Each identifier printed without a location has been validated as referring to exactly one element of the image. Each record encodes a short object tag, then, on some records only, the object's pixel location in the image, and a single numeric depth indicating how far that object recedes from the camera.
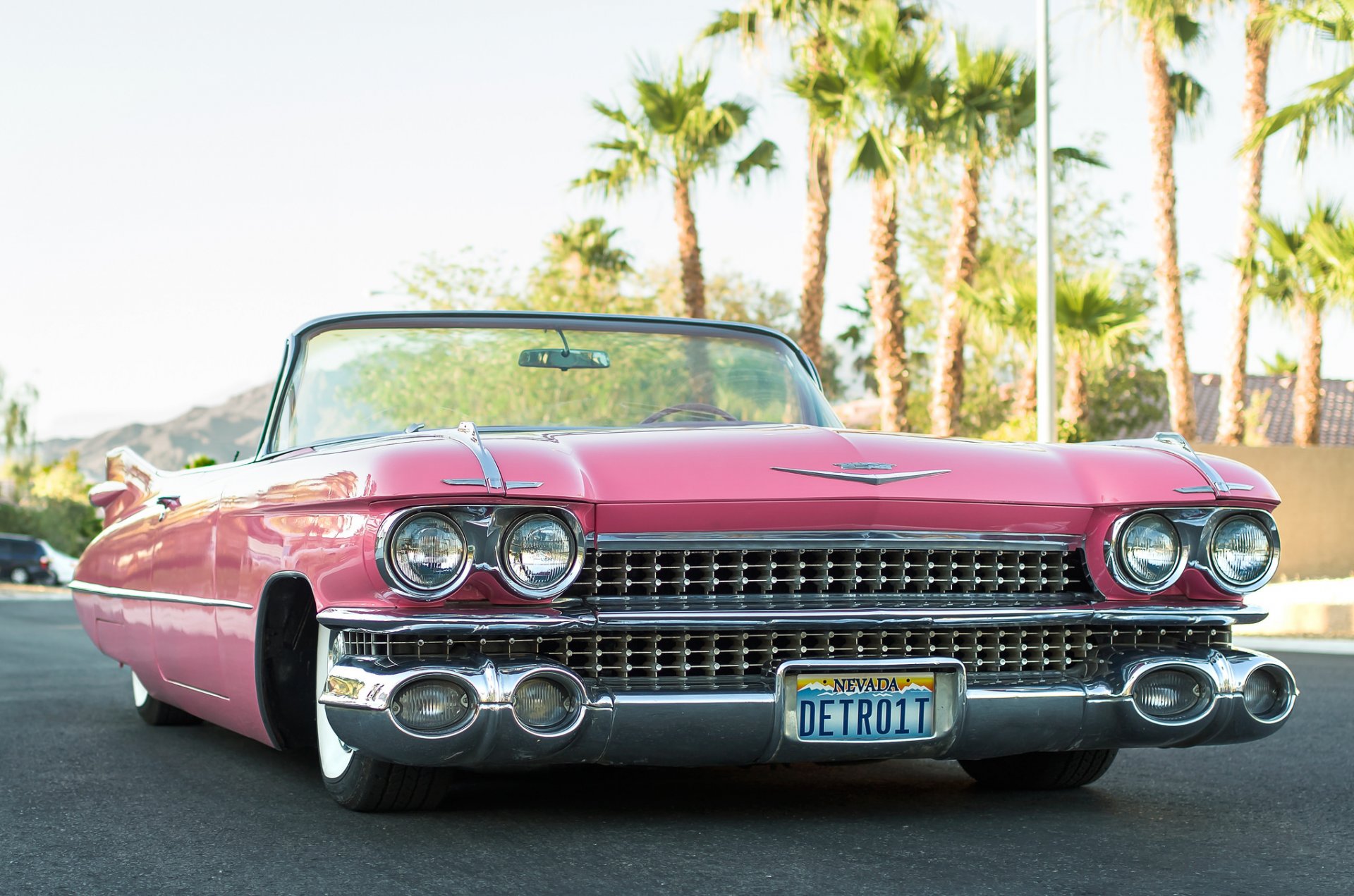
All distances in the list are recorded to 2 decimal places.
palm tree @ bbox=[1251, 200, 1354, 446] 22.55
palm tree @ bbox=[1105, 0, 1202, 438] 22.97
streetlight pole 15.16
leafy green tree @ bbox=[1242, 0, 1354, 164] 18.89
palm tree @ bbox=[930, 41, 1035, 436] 20.95
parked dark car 40.34
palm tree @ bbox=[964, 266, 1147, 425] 19.66
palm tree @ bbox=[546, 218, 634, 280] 33.12
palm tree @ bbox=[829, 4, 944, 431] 21.03
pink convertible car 3.86
